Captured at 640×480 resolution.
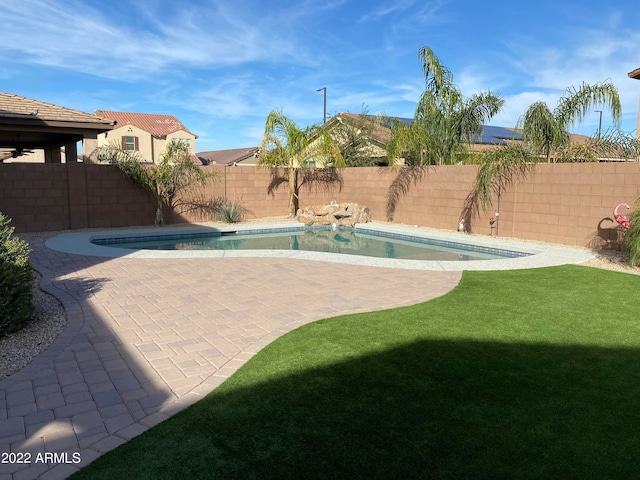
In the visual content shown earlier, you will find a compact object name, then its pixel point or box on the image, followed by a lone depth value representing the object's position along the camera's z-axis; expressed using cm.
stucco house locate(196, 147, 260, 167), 4597
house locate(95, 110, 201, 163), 4225
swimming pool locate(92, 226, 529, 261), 1273
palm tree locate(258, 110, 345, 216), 1853
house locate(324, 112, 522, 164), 2408
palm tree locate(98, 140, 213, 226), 1595
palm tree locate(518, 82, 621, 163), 1338
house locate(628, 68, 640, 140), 1590
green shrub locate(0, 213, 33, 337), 515
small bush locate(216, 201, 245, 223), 1809
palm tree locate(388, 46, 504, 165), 1586
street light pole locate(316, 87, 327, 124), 3800
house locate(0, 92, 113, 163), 1354
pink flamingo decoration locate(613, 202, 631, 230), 1039
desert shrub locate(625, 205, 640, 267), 915
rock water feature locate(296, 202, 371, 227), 1841
